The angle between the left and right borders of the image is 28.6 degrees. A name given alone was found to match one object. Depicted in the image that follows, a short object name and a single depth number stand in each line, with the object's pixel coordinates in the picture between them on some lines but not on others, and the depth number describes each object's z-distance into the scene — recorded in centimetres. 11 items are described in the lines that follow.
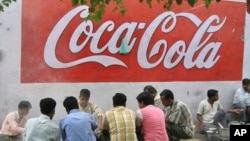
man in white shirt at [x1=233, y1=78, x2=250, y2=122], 999
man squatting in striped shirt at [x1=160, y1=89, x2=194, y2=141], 722
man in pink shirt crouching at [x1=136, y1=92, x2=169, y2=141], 655
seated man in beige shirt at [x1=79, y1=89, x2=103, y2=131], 779
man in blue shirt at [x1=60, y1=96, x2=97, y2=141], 567
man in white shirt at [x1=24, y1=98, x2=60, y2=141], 541
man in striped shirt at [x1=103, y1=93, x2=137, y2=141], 635
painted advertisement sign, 880
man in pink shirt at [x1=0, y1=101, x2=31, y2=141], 723
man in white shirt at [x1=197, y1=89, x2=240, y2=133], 901
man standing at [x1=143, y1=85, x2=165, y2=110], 811
